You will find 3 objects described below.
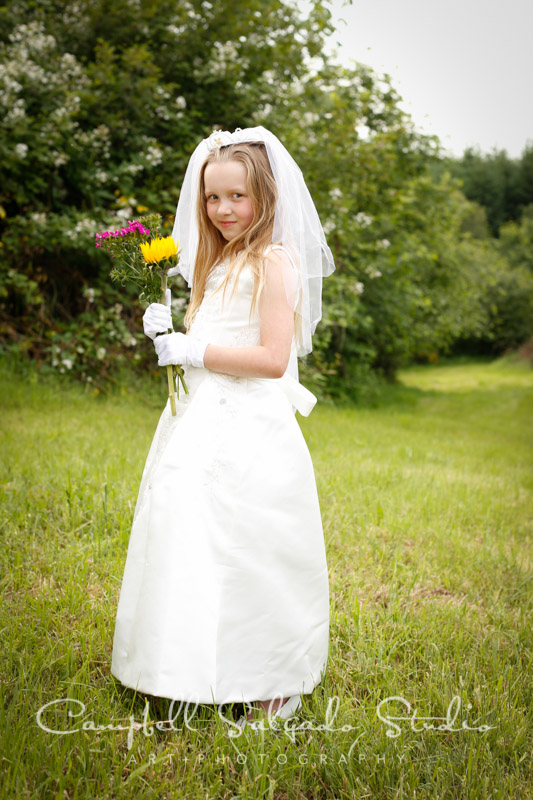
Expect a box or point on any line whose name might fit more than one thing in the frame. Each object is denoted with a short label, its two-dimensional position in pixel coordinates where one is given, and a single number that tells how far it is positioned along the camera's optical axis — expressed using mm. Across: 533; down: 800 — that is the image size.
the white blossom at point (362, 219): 7448
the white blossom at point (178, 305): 5934
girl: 1795
